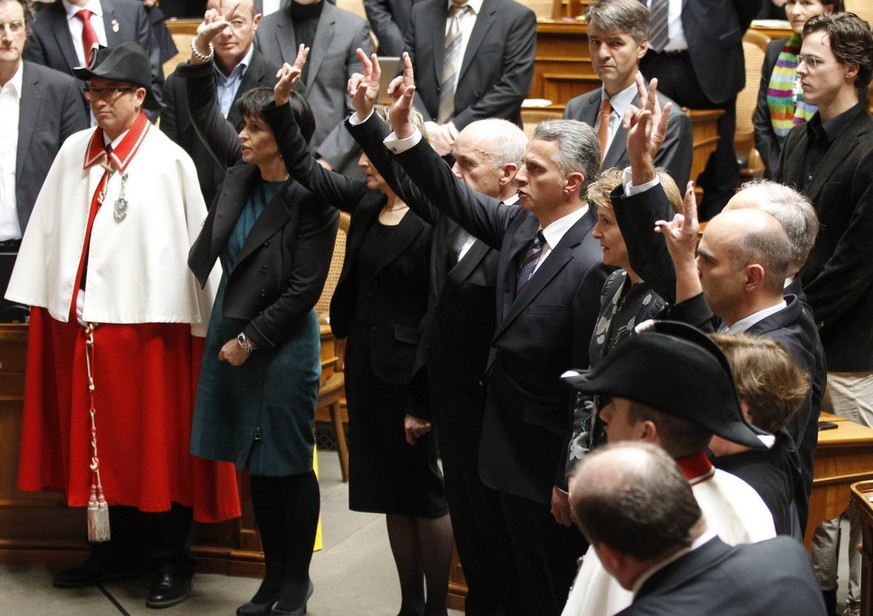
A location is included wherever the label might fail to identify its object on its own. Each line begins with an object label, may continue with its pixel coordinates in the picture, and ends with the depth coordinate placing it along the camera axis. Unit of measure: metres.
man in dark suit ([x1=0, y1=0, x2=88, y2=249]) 10.15
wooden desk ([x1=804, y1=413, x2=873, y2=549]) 7.35
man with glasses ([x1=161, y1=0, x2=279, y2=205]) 10.27
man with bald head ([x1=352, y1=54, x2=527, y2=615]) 7.07
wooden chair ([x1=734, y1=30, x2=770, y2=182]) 14.45
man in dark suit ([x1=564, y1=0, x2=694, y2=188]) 8.54
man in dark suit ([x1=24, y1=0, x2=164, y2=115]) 11.58
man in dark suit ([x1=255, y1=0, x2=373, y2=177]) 11.04
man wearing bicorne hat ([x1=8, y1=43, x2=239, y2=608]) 8.27
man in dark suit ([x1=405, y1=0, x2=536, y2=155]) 11.17
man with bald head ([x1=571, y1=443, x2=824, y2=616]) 3.34
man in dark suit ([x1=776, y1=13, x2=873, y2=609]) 7.91
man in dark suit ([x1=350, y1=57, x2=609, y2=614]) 6.36
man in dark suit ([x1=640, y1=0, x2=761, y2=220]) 11.40
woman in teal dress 7.88
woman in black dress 7.57
